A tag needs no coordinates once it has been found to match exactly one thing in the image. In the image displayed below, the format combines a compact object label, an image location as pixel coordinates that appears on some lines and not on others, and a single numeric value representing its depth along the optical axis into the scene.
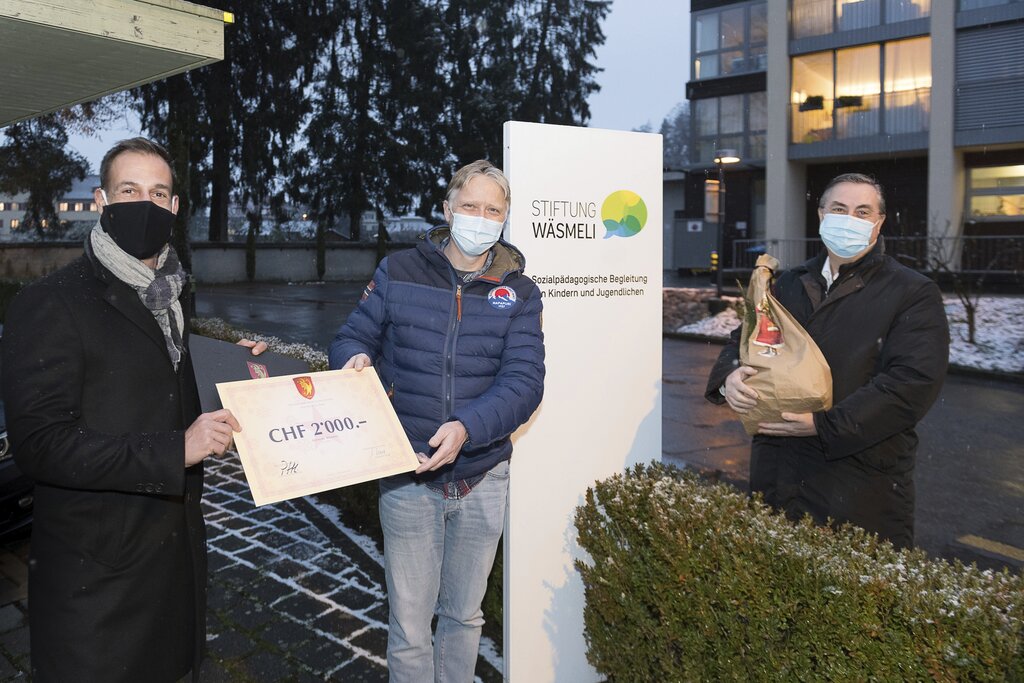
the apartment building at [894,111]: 23.53
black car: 5.11
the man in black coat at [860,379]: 2.87
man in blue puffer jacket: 2.82
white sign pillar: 3.45
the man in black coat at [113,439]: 2.12
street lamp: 21.19
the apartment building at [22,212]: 23.36
